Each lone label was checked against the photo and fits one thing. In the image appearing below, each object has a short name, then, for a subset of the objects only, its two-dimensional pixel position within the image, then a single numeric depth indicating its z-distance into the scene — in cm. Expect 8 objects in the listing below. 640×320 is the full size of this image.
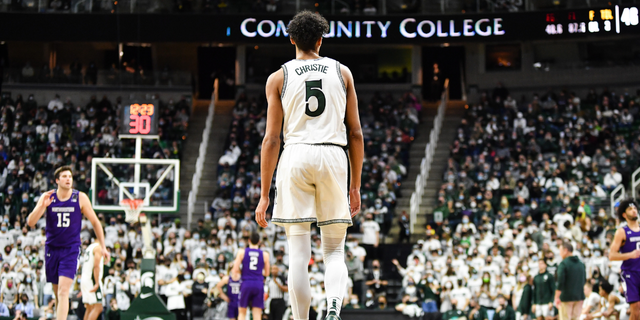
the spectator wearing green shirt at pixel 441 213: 2177
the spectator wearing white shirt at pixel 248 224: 2089
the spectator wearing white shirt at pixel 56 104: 2808
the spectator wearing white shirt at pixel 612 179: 2217
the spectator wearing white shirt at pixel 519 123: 2600
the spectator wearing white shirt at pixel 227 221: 2088
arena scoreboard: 2495
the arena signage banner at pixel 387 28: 2642
